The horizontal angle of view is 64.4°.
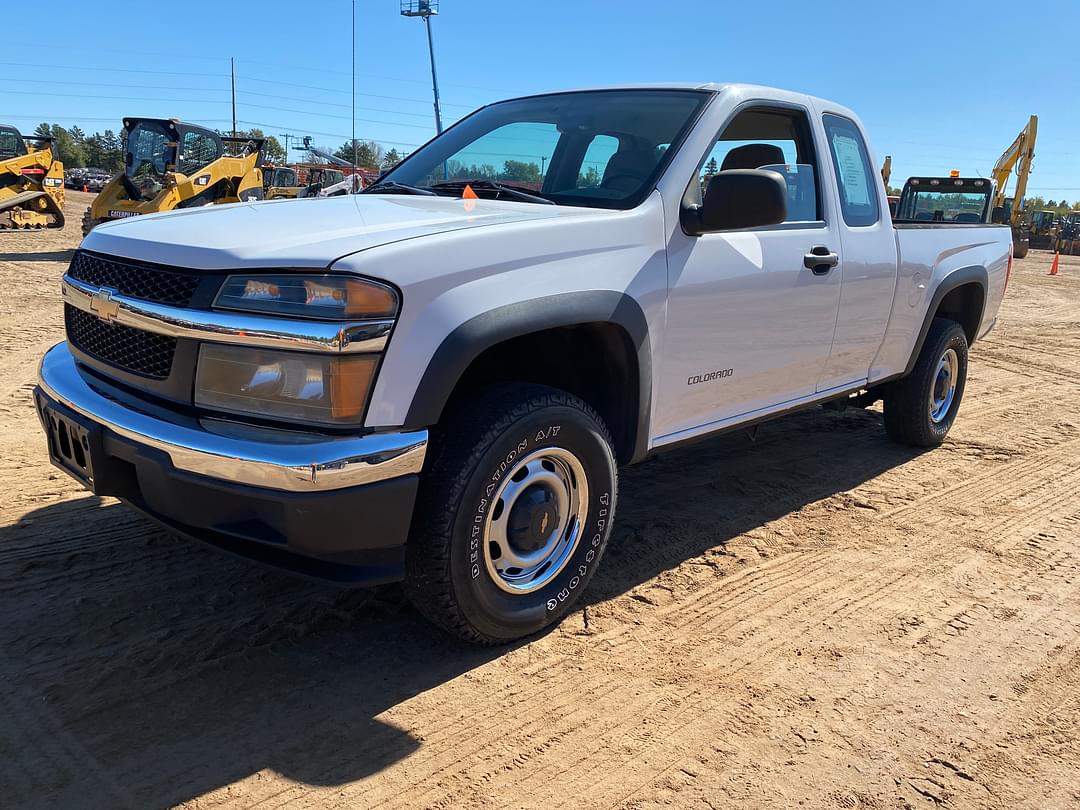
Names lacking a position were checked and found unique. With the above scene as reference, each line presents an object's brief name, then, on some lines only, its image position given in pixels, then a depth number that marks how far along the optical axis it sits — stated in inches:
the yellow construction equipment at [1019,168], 1176.1
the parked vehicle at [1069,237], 1441.9
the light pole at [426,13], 1357.0
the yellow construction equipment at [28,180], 757.9
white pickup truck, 92.3
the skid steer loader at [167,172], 608.4
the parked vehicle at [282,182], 914.6
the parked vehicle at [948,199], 684.1
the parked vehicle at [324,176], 1005.8
